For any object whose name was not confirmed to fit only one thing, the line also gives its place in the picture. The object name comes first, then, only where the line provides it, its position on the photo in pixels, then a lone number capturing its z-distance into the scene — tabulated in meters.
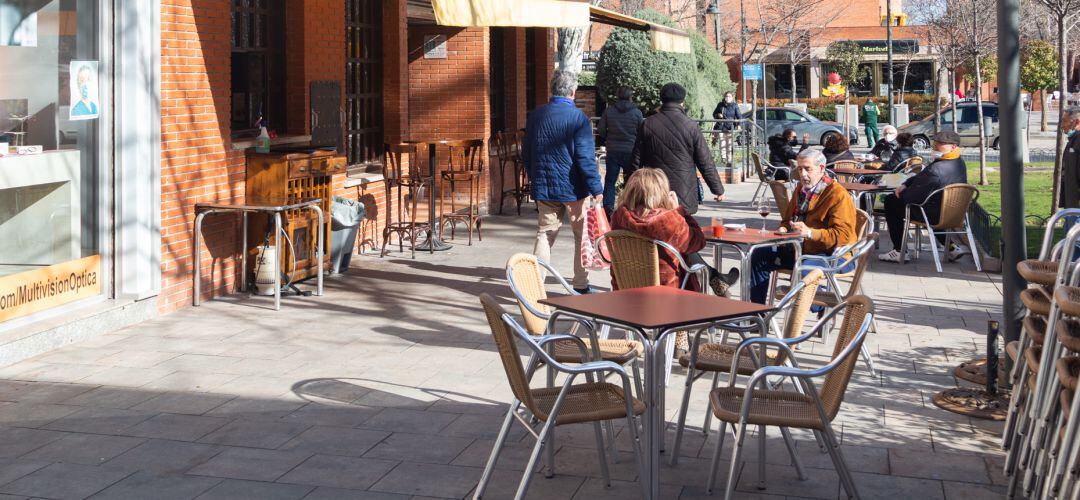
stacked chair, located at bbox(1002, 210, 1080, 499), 4.14
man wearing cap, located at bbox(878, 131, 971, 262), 12.23
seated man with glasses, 8.27
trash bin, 11.09
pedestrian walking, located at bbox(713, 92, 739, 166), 25.00
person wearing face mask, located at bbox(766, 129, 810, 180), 17.45
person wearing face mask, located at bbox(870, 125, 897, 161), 16.83
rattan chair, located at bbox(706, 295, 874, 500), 4.65
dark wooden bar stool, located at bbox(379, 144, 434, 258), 12.52
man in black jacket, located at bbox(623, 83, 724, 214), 9.62
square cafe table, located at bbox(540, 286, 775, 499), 4.89
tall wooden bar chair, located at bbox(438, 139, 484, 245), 13.44
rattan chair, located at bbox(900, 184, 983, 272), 11.81
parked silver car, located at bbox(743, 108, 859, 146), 35.88
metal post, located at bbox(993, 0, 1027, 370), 6.58
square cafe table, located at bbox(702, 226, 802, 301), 7.78
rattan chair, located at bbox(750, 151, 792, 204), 16.81
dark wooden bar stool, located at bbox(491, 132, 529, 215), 16.36
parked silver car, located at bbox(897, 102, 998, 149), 34.47
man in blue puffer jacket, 9.93
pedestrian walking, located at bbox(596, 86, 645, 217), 11.91
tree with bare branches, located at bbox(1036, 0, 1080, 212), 13.40
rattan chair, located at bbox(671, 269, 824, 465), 5.58
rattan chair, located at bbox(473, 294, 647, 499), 4.61
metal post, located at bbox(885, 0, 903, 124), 33.03
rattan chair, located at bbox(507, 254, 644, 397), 5.84
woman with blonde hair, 7.16
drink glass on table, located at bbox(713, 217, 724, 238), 8.03
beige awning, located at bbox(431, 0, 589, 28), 9.04
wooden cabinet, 10.16
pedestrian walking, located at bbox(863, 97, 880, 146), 30.38
